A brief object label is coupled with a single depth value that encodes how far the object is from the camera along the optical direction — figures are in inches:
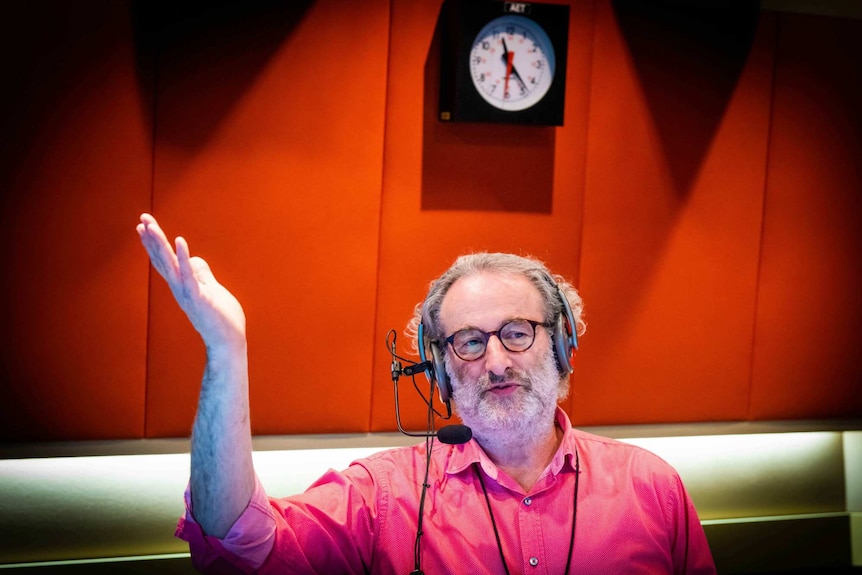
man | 63.7
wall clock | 101.9
